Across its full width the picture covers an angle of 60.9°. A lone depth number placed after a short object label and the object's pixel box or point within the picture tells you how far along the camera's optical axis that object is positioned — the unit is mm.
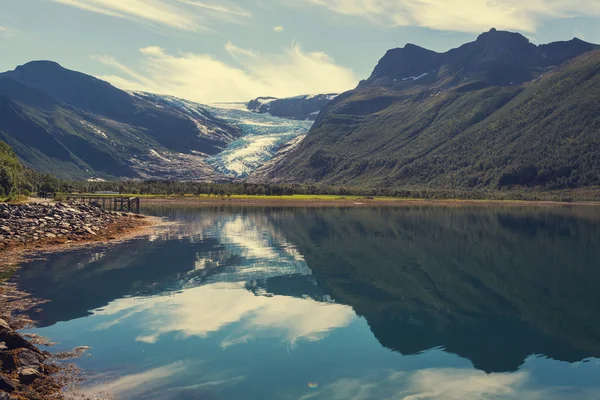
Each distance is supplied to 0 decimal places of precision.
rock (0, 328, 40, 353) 21031
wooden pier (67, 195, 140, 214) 131875
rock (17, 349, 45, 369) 20562
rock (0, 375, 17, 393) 17750
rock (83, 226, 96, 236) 67750
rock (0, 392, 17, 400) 16734
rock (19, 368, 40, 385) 19500
